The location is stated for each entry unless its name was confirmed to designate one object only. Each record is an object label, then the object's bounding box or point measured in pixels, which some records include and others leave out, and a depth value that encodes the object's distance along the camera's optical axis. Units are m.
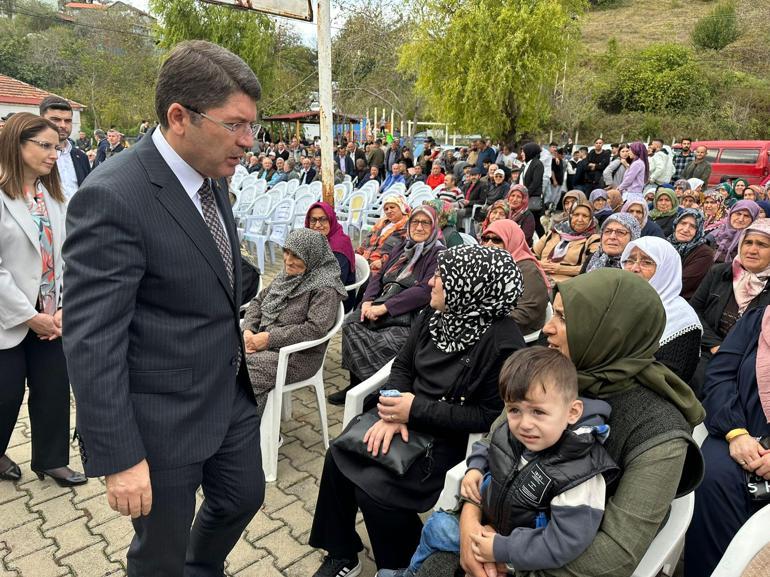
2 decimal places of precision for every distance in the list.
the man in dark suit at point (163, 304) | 1.23
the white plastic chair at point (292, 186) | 8.59
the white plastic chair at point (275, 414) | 2.75
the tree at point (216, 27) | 19.53
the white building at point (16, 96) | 18.47
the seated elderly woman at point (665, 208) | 5.68
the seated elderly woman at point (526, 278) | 3.19
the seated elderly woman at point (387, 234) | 4.60
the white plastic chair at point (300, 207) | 7.58
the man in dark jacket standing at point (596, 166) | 10.98
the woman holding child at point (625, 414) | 1.42
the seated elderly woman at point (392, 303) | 3.30
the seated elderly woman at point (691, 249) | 4.09
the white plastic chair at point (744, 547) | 1.41
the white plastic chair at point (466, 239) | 4.71
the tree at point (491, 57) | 13.70
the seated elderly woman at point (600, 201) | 6.22
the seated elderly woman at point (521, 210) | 6.01
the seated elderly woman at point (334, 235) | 3.97
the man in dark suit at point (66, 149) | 3.73
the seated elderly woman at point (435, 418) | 1.96
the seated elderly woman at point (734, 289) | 2.95
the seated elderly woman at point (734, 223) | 4.43
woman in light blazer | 2.28
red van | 11.80
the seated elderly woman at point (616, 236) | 3.74
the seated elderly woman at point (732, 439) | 1.93
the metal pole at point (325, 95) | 5.44
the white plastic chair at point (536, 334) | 3.10
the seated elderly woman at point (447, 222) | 4.77
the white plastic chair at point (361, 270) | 4.18
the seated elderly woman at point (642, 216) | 4.57
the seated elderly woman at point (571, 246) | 4.55
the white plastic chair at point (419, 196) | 7.61
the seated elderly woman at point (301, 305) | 2.87
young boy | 1.39
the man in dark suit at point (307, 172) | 11.90
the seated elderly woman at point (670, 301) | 2.57
